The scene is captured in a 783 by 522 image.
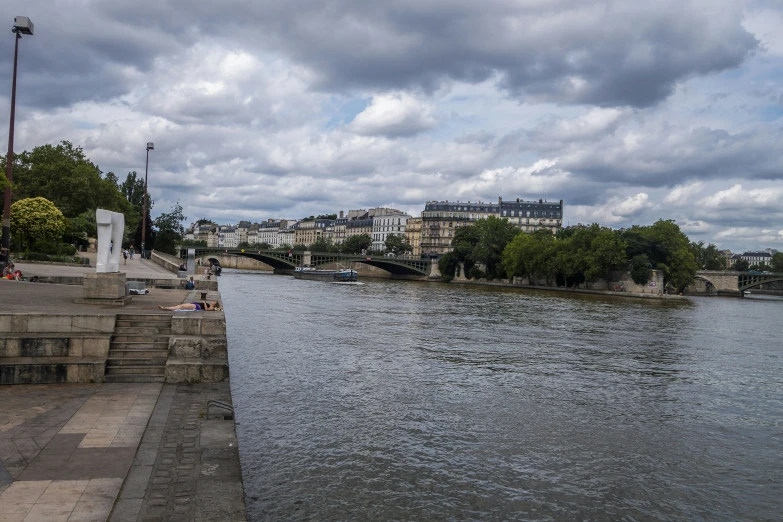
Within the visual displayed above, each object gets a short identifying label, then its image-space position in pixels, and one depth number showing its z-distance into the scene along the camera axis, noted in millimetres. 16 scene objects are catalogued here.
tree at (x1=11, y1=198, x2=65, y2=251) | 47156
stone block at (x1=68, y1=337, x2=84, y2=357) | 13312
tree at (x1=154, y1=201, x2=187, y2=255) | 95500
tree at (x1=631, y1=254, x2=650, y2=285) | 83312
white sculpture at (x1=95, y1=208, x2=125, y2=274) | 18672
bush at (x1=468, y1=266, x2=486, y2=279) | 111344
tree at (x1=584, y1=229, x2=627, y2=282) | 83125
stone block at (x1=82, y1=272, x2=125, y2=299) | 17594
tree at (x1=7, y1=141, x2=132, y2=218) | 67938
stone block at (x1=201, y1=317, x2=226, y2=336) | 15031
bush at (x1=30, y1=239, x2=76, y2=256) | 46325
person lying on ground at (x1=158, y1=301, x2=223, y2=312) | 17492
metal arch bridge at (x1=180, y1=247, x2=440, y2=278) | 107700
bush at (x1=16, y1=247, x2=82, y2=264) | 42500
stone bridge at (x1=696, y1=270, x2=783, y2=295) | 108688
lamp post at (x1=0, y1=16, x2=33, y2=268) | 29875
